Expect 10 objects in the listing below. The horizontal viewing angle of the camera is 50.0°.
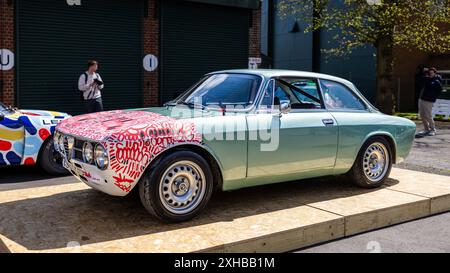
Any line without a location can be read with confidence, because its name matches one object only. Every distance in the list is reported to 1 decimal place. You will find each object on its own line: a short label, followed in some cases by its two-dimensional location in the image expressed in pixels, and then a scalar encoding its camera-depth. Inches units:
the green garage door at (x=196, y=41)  612.1
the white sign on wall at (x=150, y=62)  596.5
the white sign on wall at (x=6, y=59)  497.7
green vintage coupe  169.3
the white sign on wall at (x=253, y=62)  682.8
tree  721.6
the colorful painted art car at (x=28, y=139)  276.2
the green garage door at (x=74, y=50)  512.1
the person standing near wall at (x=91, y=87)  421.1
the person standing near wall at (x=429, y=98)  551.5
